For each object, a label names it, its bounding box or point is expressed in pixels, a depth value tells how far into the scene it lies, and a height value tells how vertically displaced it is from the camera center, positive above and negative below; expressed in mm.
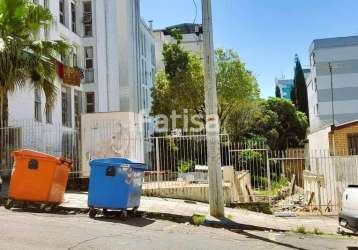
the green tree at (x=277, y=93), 90562 +10179
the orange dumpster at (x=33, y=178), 12320 -499
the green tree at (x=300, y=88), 71312 +8716
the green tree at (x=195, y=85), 38750 +5155
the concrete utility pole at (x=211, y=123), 12344 +714
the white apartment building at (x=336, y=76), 67125 +9775
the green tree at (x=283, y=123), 51281 +2800
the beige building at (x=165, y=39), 62169 +15123
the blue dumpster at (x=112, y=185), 11500 -671
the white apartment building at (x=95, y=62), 24609 +6239
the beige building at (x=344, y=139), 21188 +418
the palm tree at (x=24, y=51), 15930 +3355
